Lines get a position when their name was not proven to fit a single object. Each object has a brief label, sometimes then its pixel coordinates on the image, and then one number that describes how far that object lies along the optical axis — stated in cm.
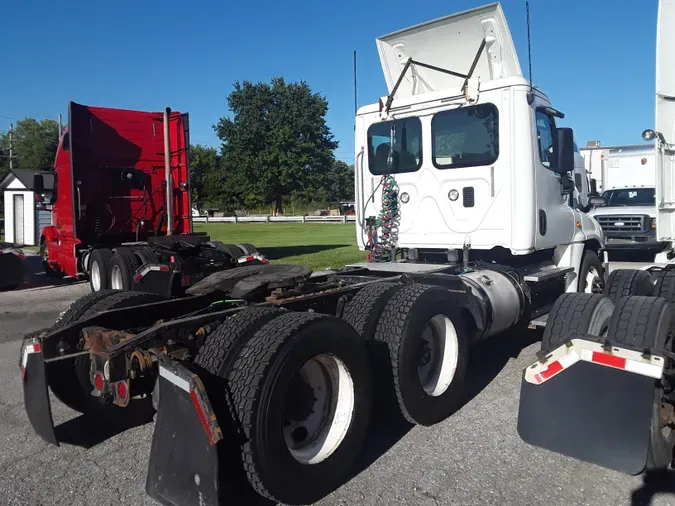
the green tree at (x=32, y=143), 6116
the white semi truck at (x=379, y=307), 301
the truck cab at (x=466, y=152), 600
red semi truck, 1091
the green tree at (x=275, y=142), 6431
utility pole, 5129
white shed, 2661
